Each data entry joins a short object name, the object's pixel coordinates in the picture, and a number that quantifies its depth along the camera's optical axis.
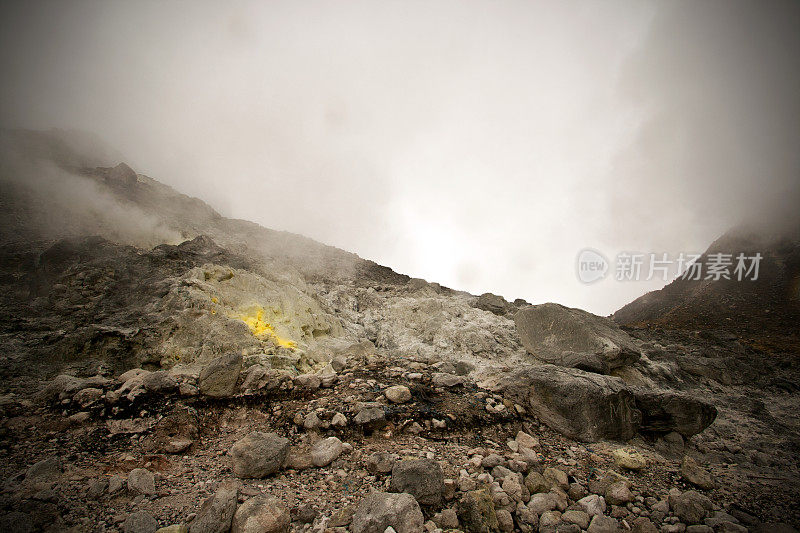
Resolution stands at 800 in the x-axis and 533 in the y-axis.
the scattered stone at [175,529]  2.71
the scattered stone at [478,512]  2.96
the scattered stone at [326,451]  3.84
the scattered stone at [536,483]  3.55
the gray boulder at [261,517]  2.71
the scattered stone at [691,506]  3.17
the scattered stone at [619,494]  3.39
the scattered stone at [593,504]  3.21
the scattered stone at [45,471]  3.31
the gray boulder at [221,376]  5.44
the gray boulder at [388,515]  2.77
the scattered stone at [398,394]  5.20
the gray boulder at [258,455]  3.55
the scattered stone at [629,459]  4.08
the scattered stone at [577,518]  3.09
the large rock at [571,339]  8.17
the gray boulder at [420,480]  3.23
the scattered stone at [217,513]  2.74
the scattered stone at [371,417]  4.55
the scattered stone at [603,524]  3.00
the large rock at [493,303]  15.13
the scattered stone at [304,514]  2.95
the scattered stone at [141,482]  3.30
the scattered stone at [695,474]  3.82
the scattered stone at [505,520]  3.04
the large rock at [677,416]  5.48
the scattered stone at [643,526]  2.98
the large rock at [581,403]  4.90
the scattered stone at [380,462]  3.69
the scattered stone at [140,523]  2.75
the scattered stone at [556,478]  3.64
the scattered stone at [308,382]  5.68
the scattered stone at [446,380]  5.95
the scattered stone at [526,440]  4.50
